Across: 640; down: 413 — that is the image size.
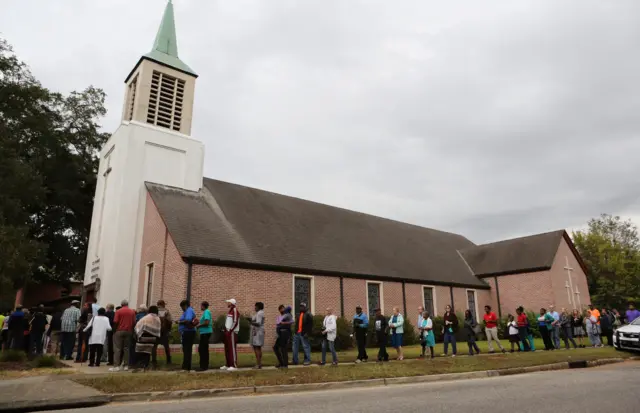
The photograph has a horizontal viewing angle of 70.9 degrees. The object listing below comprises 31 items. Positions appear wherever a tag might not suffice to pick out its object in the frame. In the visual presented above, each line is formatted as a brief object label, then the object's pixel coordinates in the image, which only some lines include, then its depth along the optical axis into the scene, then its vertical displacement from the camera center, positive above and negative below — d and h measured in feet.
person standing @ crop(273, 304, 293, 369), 38.95 -0.12
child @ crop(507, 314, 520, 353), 52.80 -0.35
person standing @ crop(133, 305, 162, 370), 36.04 -0.23
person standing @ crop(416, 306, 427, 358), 48.24 -0.21
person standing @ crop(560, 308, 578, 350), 58.19 +0.17
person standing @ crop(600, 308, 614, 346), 58.70 +0.50
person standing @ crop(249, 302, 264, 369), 38.55 +0.06
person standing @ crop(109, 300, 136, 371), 38.06 -0.22
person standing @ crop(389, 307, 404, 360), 44.91 +0.21
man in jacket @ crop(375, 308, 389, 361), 43.55 -0.43
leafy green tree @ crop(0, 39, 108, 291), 69.21 +29.41
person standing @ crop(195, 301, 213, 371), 37.42 -0.54
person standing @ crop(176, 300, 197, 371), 36.94 -0.04
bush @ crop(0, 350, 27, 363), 41.91 -2.02
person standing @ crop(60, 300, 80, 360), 46.68 +0.59
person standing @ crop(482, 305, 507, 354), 50.98 +0.57
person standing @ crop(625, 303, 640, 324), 57.38 +1.68
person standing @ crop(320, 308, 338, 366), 41.47 +0.00
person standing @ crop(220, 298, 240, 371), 37.38 -0.31
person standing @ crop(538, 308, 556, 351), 56.24 +0.20
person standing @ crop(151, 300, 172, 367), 39.52 +0.41
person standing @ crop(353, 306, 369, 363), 43.78 -0.03
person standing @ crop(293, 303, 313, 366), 41.01 +0.29
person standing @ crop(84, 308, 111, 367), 41.16 -0.13
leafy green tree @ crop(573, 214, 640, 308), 144.05 +21.17
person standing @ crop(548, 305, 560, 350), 57.26 +0.18
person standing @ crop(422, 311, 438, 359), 47.44 -0.11
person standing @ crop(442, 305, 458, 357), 48.34 +0.49
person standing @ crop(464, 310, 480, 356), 48.75 -0.17
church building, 59.98 +13.16
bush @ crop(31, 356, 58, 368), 39.24 -2.35
